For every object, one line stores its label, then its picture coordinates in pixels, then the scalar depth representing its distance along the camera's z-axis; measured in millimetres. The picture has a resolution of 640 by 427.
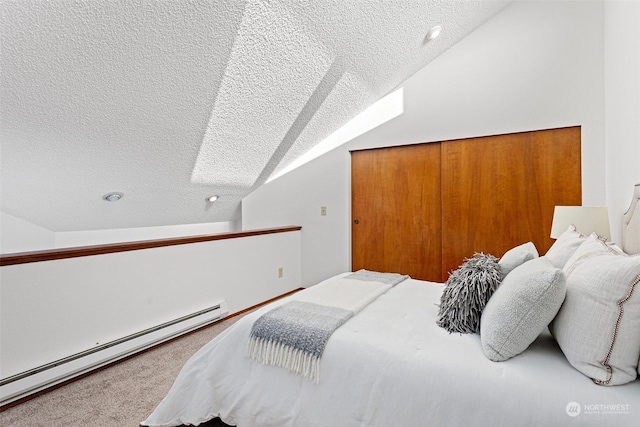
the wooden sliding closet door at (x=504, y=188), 2666
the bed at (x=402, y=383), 915
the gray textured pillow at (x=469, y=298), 1323
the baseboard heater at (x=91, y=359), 1691
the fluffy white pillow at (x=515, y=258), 1461
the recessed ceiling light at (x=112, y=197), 2680
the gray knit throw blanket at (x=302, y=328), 1279
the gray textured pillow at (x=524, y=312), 1053
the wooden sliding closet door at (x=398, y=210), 3213
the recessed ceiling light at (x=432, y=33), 2730
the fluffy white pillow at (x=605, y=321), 914
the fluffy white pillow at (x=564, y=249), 1465
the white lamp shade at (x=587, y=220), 1977
